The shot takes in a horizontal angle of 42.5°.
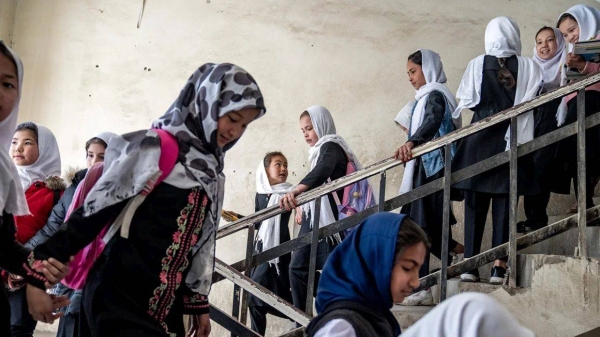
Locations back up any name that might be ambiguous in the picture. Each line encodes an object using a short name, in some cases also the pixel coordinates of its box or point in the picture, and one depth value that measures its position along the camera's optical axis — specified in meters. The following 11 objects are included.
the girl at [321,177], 4.76
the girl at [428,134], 4.48
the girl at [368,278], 2.10
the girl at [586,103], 4.54
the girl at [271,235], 5.14
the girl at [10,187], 2.30
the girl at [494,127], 4.29
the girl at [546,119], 4.65
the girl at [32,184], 3.85
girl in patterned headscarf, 2.39
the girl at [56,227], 3.66
